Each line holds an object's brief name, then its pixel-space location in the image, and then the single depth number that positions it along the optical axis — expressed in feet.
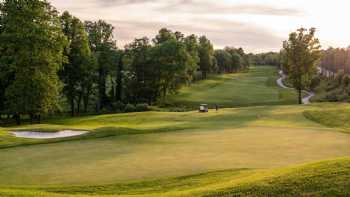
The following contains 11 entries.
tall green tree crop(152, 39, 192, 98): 259.19
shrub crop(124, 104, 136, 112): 229.25
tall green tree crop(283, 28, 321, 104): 221.25
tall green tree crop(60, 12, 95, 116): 203.72
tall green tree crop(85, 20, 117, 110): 232.73
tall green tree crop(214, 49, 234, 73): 536.83
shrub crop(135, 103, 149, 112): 228.57
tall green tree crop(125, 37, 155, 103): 263.02
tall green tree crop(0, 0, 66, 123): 150.30
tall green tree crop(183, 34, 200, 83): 273.54
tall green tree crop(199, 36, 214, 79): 404.98
